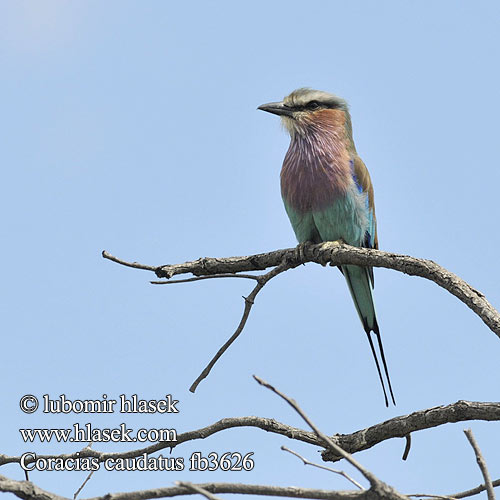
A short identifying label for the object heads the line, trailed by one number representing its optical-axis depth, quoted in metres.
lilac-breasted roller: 9.80
